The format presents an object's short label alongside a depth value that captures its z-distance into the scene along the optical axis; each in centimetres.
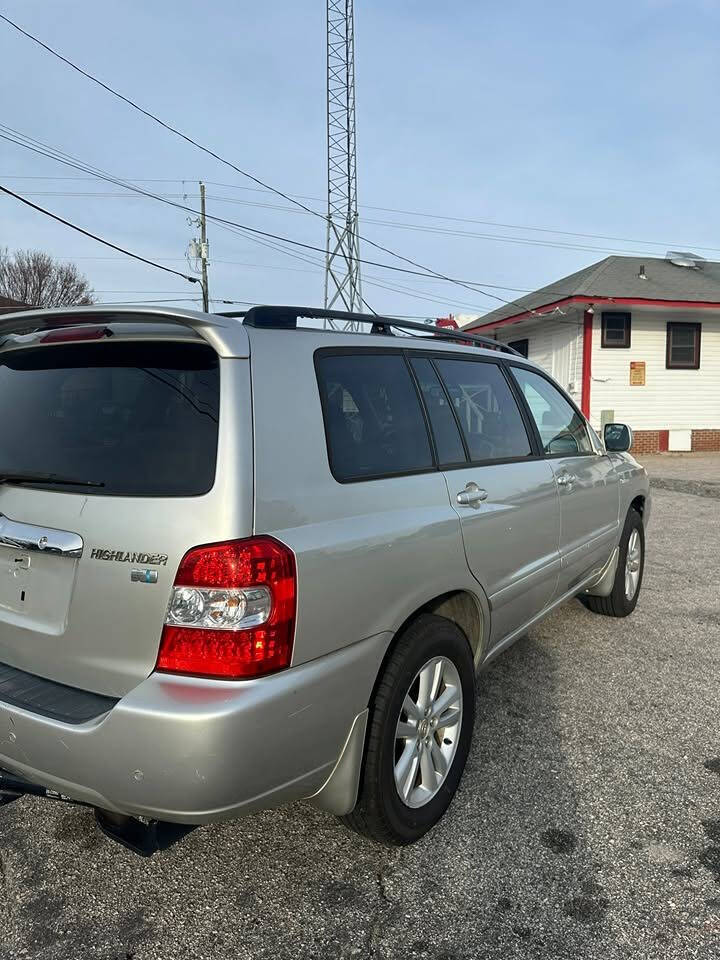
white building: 1722
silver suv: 182
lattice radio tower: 2759
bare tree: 4953
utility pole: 3108
